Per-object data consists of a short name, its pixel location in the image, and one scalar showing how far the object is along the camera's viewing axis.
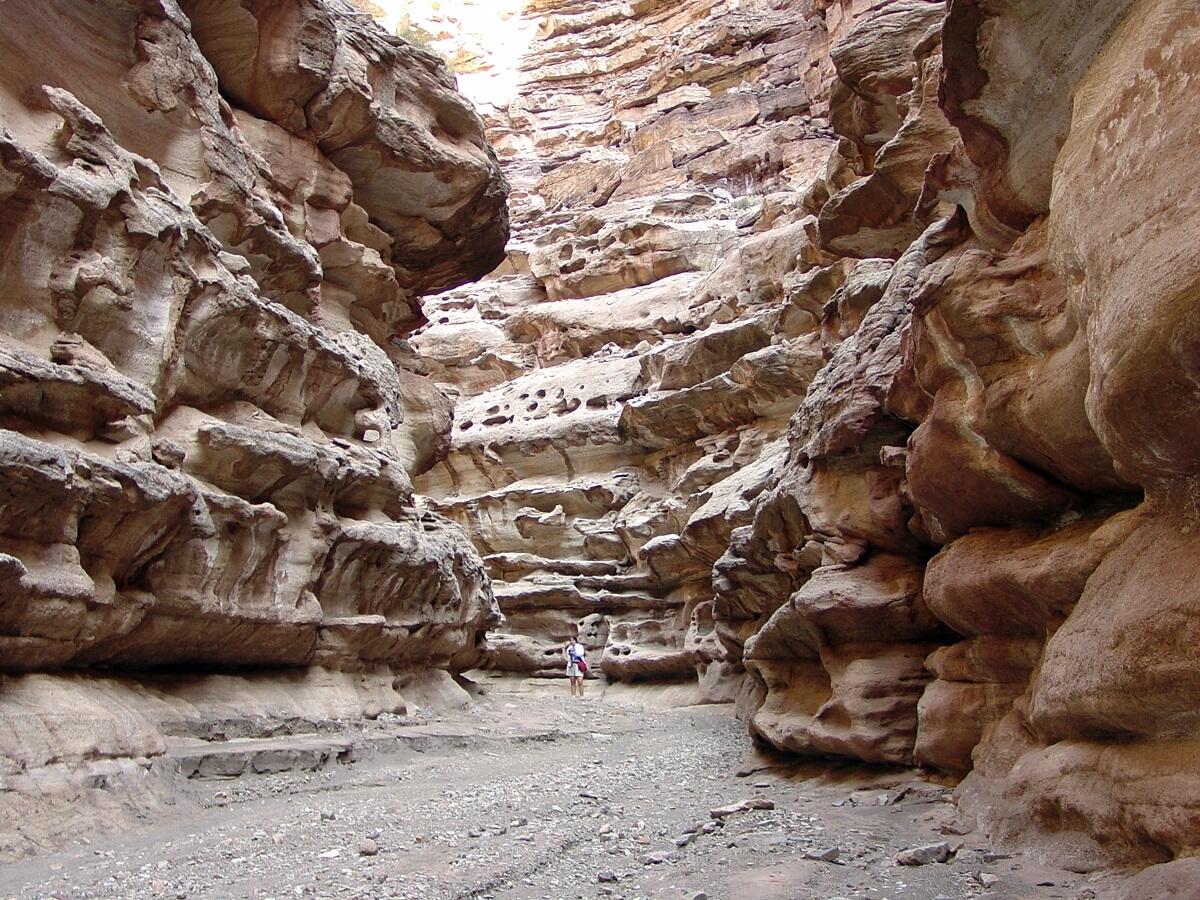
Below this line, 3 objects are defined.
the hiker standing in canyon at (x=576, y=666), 24.38
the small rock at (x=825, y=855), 5.79
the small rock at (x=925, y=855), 5.45
